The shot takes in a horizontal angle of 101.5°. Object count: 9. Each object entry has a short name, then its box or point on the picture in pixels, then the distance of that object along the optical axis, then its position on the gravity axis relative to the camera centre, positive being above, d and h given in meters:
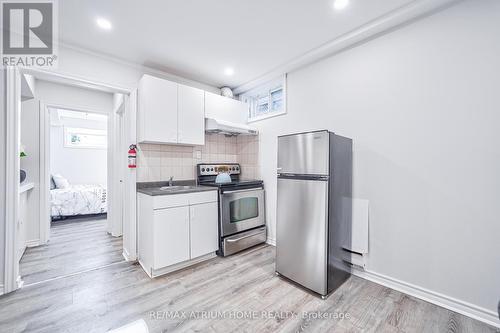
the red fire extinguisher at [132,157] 2.52 +0.12
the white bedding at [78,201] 4.20 -0.74
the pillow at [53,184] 4.72 -0.41
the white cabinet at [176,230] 2.15 -0.73
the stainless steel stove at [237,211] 2.63 -0.62
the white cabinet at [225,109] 2.98 +0.90
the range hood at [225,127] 2.87 +0.57
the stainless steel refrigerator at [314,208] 1.80 -0.40
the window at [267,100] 3.04 +1.12
